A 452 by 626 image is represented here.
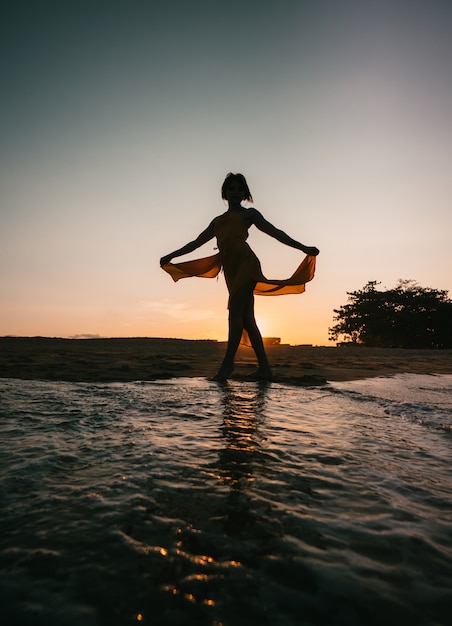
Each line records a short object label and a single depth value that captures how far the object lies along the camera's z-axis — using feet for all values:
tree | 93.61
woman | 15.61
